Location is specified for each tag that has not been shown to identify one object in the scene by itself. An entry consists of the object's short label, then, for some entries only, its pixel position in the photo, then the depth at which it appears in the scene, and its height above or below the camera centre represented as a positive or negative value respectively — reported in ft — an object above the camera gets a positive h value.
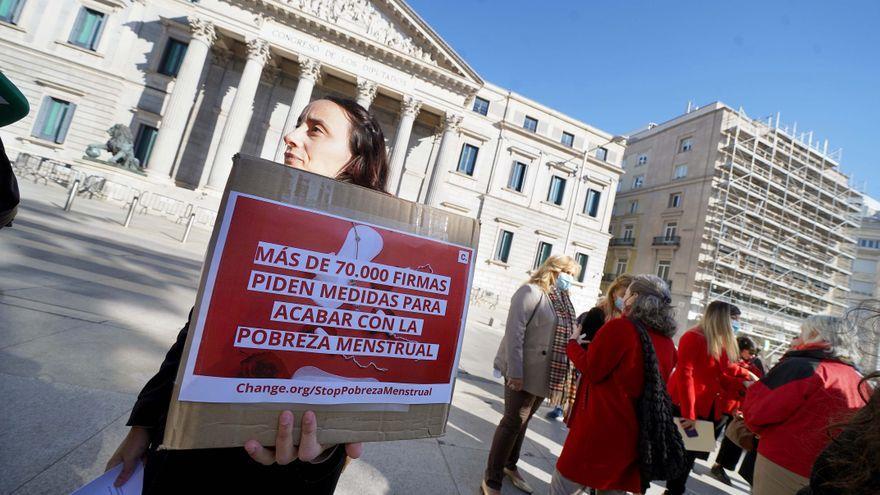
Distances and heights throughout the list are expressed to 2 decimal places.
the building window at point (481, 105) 93.86 +42.62
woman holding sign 3.16 -2.04
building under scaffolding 103.14 +36.89
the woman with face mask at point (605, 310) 12.61 +0.36
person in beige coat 9.93 -1.42
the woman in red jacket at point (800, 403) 7.45 -0.66
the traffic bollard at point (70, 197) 36.24 -0.67
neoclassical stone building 67.41 +26.98
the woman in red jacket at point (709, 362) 12.25 -0.49
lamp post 92.94 +31.45
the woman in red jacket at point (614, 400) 7.54 -1.51
